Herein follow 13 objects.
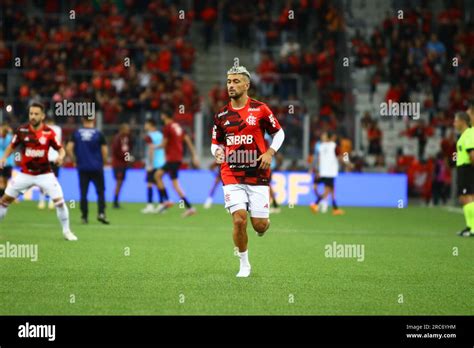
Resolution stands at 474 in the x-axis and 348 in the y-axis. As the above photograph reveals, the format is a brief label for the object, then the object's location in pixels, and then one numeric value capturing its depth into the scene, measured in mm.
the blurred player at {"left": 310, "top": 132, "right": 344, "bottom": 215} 25844
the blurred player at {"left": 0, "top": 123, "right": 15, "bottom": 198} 24578
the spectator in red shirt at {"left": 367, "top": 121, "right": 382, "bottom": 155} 32125
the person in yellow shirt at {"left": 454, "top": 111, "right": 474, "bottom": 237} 18125
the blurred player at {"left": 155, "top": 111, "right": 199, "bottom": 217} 23969
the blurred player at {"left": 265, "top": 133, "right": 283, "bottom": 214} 25625
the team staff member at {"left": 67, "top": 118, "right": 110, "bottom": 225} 20297
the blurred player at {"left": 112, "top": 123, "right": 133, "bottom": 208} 26591
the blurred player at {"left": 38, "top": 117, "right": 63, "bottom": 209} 23094
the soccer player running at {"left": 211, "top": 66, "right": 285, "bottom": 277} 11914
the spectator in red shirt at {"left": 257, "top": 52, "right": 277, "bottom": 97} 33031
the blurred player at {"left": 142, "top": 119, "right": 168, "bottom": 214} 24891
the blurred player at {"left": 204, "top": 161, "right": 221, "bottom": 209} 26588
